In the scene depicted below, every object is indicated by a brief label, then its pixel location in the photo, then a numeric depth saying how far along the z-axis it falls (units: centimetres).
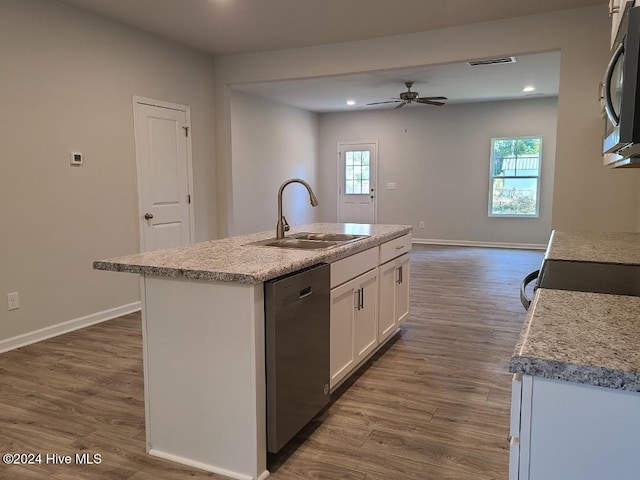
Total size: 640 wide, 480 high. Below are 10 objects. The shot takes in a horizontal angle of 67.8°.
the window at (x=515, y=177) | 823
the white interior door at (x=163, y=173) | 456
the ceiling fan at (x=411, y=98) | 660
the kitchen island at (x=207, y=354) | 187
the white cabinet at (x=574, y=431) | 81
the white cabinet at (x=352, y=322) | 252
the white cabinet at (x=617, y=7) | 138
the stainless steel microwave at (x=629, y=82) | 101
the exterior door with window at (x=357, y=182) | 948
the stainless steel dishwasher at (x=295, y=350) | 192
